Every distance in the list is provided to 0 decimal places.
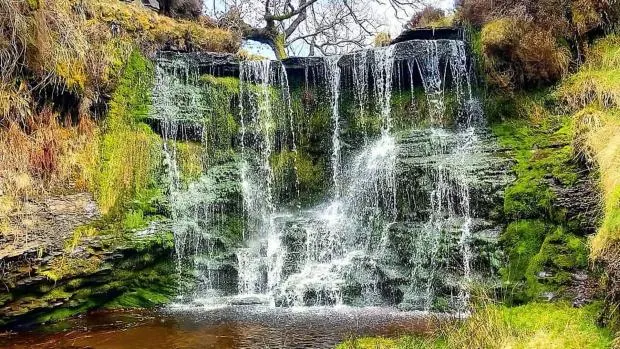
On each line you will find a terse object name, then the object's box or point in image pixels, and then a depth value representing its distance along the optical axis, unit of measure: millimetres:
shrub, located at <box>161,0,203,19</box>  12789
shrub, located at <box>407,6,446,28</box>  11688
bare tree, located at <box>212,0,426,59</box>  15922
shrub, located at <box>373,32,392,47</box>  12172
